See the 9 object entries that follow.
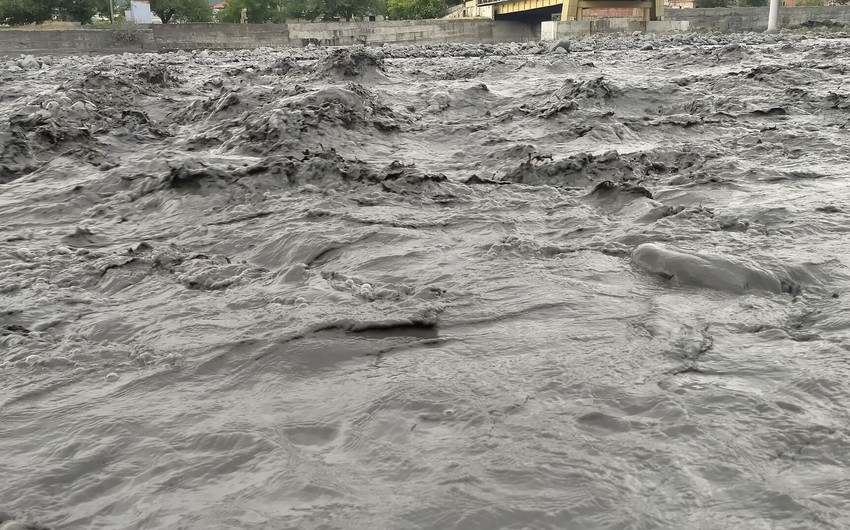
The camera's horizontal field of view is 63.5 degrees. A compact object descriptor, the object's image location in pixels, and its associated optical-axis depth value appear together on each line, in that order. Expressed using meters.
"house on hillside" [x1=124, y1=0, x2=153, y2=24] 66.62
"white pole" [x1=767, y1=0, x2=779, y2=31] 40.00
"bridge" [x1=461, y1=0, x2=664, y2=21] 46.72
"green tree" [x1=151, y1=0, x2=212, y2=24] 63.16
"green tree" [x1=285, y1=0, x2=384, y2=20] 66.56
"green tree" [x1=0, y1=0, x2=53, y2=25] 50.16
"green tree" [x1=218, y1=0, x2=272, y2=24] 68.38
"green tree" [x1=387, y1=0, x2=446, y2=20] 71.62
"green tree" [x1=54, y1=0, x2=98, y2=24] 54.70
